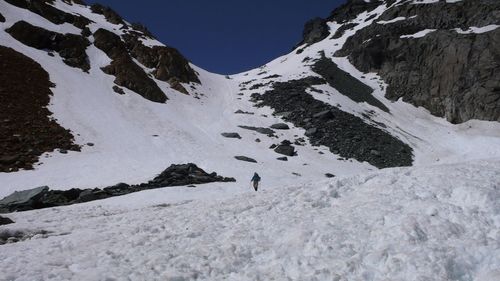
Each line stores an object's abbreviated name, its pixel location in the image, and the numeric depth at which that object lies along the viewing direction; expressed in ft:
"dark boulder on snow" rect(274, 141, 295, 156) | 142.92
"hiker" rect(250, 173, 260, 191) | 89.13
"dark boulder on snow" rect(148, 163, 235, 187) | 95.95
